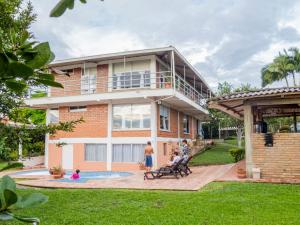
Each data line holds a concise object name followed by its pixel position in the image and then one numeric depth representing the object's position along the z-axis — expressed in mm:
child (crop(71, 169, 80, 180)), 12192
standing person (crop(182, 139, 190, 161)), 13553
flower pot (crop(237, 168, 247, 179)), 9635
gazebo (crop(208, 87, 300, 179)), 9057
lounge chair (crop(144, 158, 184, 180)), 10966
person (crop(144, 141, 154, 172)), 12601
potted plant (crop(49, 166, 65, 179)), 12659
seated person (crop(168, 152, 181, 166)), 11459
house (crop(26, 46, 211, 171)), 15042
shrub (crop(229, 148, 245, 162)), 15544
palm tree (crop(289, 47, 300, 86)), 24805
